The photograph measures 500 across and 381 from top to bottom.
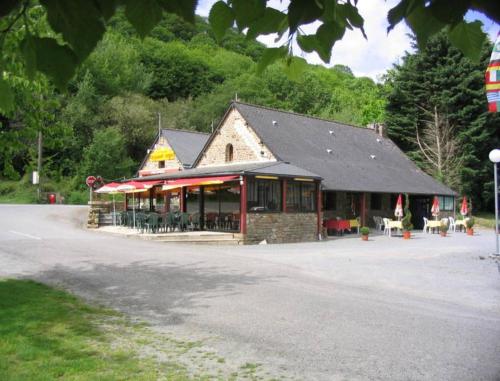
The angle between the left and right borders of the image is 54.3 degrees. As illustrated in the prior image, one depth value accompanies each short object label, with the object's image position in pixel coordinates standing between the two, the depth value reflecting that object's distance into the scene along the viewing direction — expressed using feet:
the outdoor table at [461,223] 89.55
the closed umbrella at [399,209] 74.84
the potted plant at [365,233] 67.39
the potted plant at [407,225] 71.46
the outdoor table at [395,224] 74.38
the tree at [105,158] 133.49
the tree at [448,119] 119.55
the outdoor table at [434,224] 82.53
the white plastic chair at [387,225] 76.87
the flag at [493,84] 37.60
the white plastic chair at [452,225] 91.10
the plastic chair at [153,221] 68.59
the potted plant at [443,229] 76.84
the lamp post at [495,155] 41.91
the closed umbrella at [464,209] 86.33
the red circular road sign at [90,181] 85.79
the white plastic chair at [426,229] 86.57
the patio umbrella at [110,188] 77.58
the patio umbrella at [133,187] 74.38
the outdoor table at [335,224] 75.28
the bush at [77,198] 125.08
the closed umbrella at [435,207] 84.31
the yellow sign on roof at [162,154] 115.85
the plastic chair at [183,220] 70.49
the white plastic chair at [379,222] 86.62
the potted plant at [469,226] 81.51
